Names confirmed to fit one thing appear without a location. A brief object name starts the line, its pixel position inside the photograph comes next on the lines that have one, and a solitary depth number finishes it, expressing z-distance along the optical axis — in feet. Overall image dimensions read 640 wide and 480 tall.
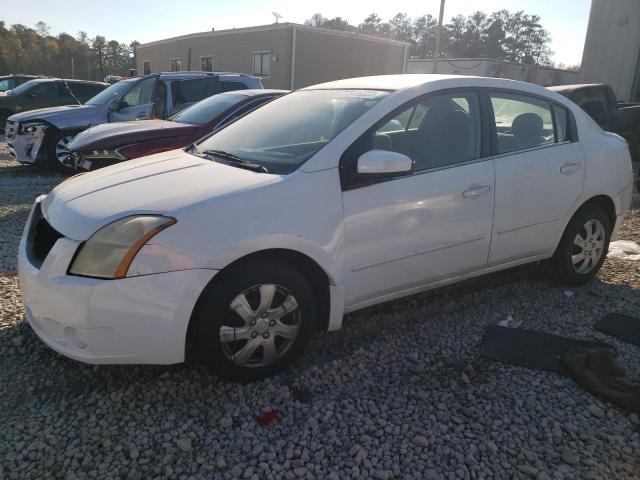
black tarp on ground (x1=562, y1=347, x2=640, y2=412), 8.97
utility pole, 71.03
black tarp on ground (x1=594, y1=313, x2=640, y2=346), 11.53
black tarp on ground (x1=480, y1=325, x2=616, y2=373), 10.41
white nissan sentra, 8.16
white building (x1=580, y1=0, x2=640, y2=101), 51.31
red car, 20.03
